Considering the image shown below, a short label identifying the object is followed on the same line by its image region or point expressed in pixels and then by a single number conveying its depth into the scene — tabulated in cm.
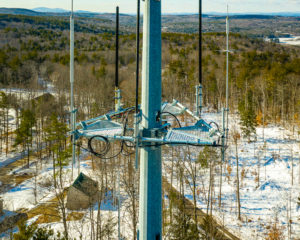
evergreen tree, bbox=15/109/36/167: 3378
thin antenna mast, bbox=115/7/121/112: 516
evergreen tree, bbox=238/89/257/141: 3422
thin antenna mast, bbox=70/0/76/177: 434
